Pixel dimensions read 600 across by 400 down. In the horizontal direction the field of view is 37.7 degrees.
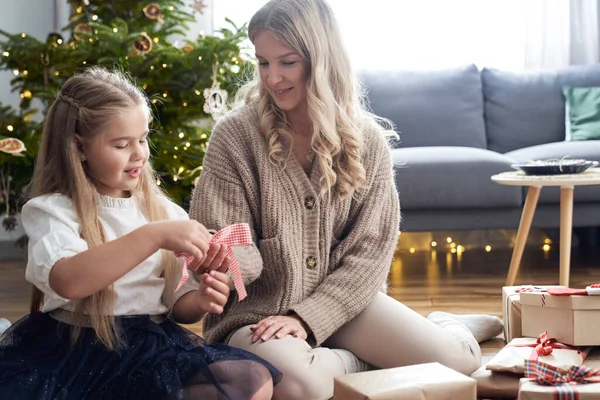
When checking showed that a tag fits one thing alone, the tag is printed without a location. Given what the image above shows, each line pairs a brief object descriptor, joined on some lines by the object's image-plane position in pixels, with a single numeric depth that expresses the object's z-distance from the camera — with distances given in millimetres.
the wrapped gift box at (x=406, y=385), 1506
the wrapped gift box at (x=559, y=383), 1587
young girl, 1431
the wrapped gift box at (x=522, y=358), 1853
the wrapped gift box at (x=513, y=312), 2250
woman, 1880
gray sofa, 3576
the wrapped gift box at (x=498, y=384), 1854
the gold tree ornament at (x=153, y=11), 3744
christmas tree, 3506
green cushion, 3932
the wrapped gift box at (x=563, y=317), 1996
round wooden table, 2729
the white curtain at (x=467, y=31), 4508
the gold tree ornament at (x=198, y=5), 4215
